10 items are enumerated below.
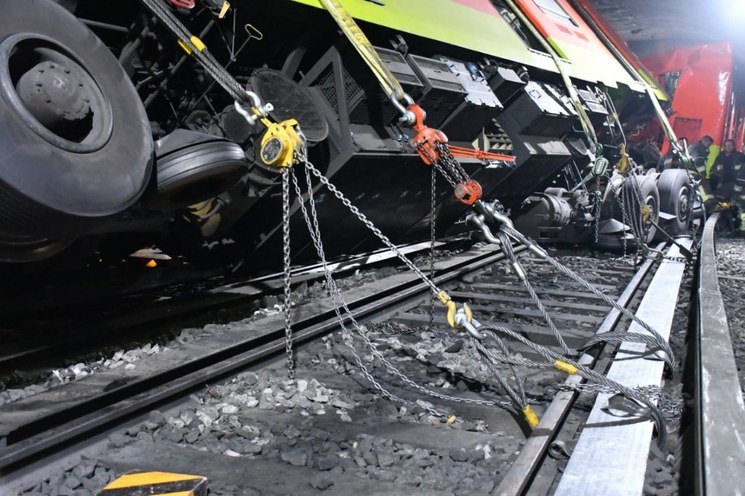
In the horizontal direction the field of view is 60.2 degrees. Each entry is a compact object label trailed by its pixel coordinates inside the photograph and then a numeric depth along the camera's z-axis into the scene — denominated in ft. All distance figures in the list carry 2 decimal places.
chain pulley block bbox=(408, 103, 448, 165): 10.85
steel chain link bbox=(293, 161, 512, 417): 8.80
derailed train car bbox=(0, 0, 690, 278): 8.04
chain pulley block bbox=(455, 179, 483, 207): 10.65
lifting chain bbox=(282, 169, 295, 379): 9.52
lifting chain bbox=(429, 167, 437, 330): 12.71
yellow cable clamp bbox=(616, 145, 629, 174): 22.82
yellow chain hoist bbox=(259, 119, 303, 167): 9.25
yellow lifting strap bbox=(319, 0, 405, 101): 12.30
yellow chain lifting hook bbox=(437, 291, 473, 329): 8.50
